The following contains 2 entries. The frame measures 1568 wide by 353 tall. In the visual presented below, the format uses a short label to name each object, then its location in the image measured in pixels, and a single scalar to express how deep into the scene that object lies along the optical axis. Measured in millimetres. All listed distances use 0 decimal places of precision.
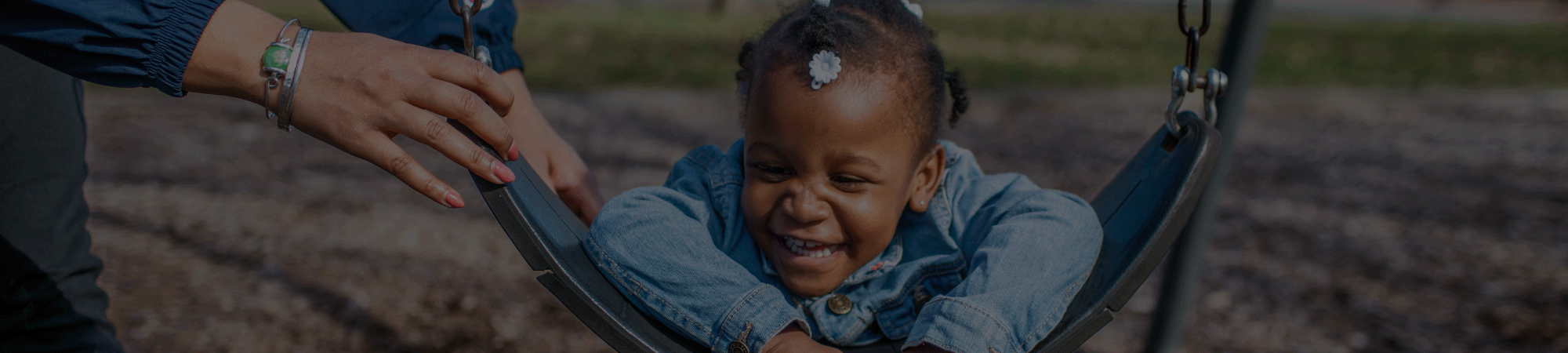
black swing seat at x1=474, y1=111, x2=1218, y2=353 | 1305
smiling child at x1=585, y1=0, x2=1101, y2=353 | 1441
